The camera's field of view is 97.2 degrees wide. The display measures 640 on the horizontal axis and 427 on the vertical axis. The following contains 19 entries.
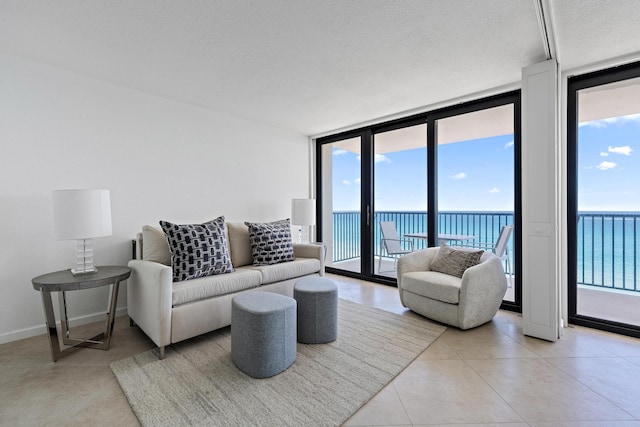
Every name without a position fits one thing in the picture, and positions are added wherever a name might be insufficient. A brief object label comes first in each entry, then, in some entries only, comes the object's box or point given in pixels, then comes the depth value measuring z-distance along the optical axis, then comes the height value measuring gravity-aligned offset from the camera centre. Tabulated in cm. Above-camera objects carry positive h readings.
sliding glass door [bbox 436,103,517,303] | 379 +48
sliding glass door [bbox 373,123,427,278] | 442 +40
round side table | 201 -57
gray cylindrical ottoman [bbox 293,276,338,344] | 232 -85
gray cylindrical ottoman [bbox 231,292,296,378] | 182 -82
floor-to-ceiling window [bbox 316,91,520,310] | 364 +44
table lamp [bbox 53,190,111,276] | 214 -3
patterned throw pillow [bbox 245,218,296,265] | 318 -36
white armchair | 253 -78
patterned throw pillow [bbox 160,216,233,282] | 248 -34
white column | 236 +6
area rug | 150 -107
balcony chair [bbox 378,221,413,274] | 468 -46
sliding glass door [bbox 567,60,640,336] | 265 +26
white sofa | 210 -67
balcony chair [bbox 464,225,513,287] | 377 -51
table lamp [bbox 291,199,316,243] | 422 +1
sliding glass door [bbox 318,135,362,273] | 481 +27
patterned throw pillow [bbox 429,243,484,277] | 288 -52
